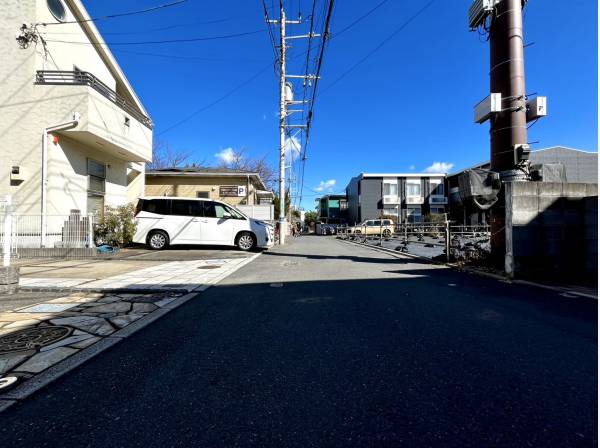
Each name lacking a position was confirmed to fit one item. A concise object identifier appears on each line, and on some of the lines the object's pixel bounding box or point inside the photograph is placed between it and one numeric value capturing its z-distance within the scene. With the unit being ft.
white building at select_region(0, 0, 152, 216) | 31.04
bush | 33.53
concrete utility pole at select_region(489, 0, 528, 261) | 23.26
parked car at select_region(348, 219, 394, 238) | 88.79
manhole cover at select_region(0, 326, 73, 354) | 8.82
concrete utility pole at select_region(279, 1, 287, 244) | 51.57
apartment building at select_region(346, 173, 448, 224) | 127.54
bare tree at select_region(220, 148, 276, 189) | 118.52
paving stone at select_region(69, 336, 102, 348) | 9.00
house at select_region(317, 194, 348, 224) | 182.17
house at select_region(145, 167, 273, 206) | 66.18
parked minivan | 36.24
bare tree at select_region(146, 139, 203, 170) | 110.15
